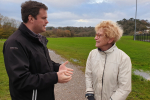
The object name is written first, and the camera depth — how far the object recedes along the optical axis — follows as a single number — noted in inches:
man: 58.7
